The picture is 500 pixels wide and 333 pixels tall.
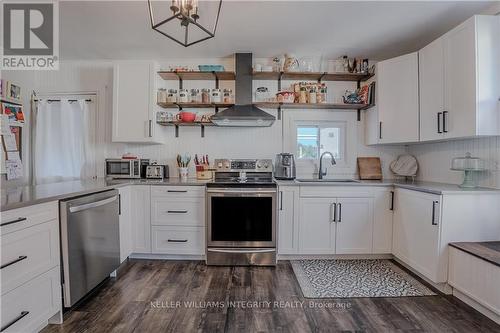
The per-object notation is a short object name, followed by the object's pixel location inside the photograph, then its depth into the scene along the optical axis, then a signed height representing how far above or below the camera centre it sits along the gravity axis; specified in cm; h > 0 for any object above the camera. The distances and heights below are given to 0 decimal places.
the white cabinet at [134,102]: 293 +74
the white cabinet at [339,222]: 268 -61
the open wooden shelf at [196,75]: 301 +111
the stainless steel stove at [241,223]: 258 -61
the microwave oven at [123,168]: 297 -4
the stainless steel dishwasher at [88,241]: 172 -60
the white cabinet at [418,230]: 210 -61
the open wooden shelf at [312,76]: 302 +111
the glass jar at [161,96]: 303 +84
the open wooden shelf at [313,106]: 305 +74
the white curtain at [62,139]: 306 +31
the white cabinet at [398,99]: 263 +73
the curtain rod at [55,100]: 313 +80
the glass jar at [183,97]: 306 +83
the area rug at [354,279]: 210 -106
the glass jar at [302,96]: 304 +84
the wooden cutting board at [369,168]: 318 -3
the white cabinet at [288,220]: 268 -59
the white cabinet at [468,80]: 199 +73
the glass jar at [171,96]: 304 +84
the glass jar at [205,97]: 308 +84
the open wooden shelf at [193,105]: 306 +74
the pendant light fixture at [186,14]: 128 +134
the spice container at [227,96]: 307 +85
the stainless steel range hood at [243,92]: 295 +88
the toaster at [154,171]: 299 -8
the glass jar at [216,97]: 305 +83
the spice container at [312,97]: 304 +83
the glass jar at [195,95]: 313 +87
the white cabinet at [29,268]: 134 -62
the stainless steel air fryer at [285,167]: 302 -2
